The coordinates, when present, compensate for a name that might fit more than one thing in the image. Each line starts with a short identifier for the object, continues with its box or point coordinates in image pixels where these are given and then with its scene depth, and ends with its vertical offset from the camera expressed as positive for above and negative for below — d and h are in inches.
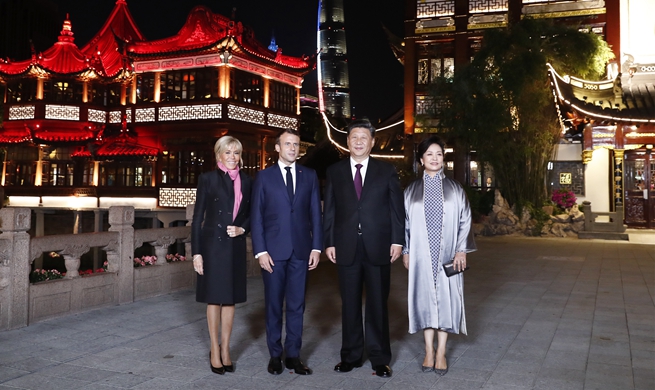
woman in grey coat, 163.3 -14.1
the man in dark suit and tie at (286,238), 161.6 -10.5
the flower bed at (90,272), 262.1 -33.8
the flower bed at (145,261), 289.4 -31.7
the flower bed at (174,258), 319.7 -32.8
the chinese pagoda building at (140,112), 823.1 +137.5
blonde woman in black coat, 160.7 -12.2
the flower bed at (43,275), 238.6 -32.5
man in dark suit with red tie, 160.9 -10.2
